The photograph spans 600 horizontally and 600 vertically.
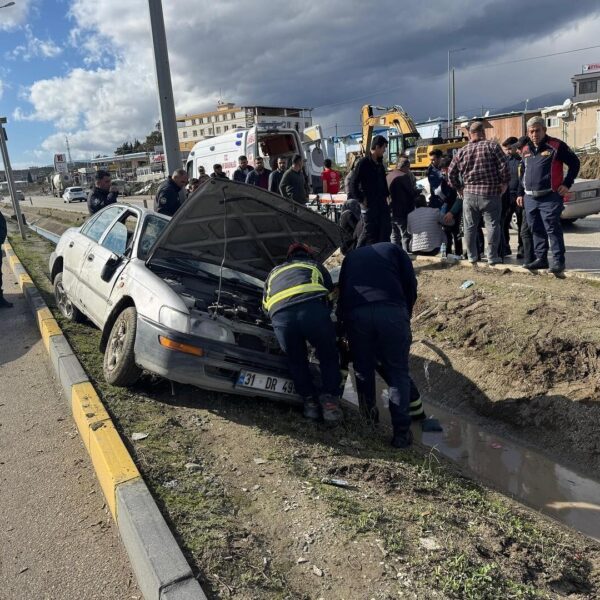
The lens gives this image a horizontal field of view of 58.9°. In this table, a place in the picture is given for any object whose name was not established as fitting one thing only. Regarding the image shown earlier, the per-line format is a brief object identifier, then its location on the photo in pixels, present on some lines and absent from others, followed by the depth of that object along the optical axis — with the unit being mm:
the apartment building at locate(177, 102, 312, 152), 98688
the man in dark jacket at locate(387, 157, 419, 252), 8117
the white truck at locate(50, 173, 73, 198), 68312
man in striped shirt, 6684
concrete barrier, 2345
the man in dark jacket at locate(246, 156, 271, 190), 11047
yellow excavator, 19938
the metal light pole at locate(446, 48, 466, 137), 38281
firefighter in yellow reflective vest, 3951
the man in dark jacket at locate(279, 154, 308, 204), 9836
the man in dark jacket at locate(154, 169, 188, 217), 7636
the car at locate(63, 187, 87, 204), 48250
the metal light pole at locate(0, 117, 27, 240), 17797
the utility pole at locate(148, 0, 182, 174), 7102
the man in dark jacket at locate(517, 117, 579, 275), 6133
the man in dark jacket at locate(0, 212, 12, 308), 8073
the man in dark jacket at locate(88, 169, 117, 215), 8258
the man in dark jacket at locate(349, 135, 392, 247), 7254
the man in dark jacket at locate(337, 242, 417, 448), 3959
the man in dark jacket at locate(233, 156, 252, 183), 11359
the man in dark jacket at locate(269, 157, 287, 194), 10883
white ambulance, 14312
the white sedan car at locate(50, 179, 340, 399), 3986
